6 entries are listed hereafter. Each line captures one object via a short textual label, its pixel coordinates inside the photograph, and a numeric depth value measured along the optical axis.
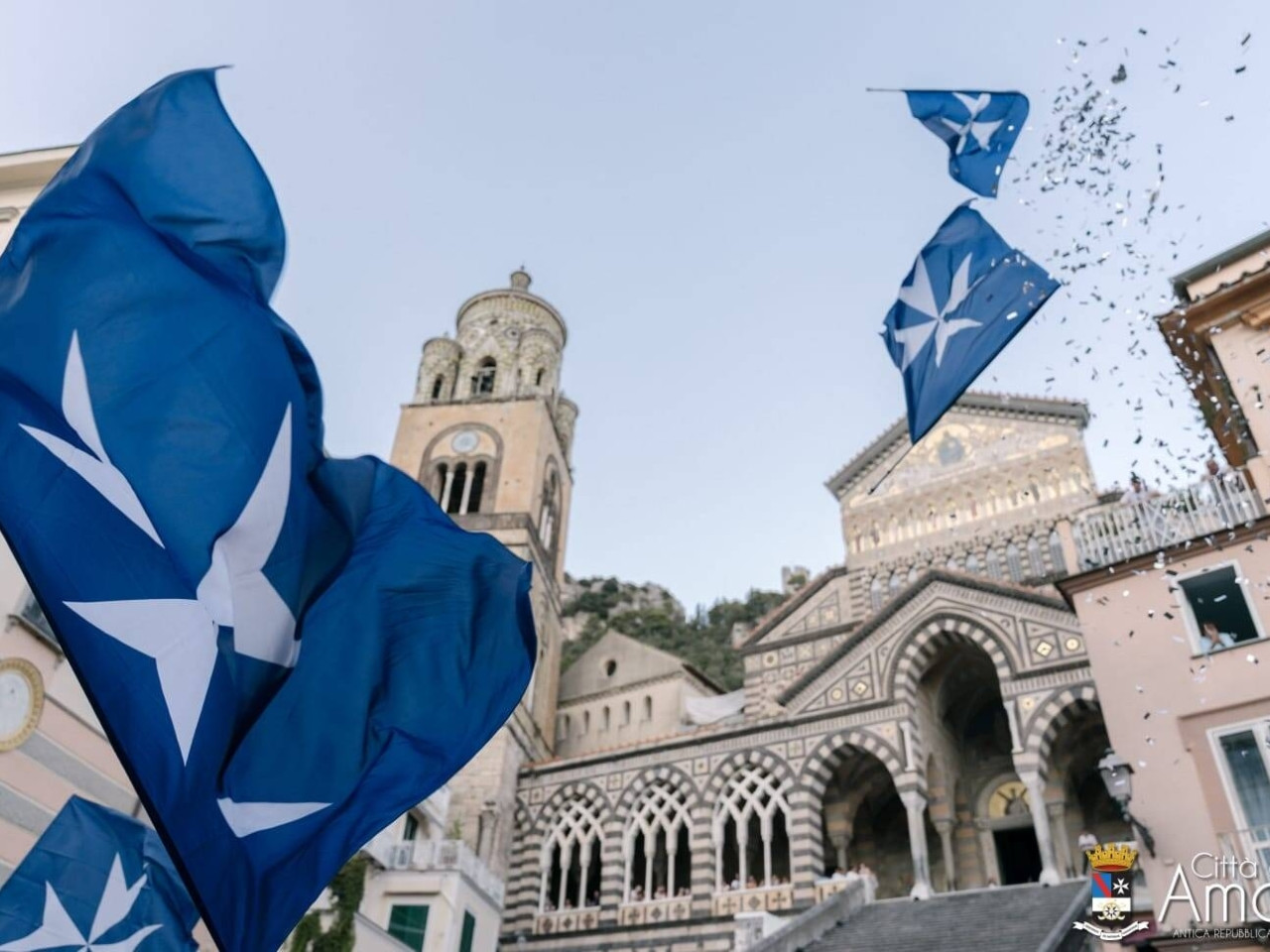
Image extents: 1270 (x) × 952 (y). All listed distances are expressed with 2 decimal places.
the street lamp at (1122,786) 12.08
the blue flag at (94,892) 7.63
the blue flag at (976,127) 8.59
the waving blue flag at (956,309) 7.79
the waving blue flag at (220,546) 4.40
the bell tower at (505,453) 28.88
